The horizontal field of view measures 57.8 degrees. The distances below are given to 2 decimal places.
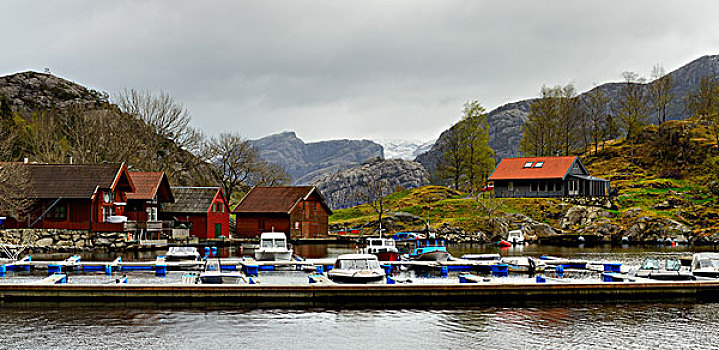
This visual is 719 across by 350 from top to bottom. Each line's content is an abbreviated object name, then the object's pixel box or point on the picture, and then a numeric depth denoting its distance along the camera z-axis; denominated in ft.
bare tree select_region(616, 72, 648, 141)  407.64
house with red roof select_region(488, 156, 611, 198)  309.22
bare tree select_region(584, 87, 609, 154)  412.16
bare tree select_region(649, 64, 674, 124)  421.59
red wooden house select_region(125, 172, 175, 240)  224.96
